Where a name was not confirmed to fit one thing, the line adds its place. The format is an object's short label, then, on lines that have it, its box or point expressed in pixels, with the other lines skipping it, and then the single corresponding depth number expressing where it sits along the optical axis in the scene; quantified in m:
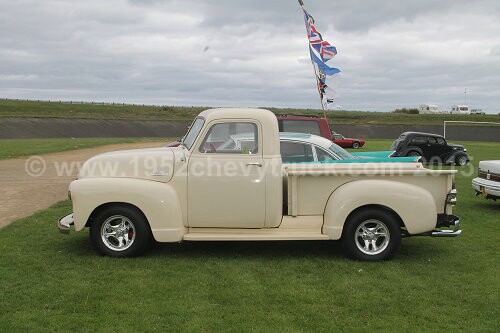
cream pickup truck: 6.77
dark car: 24.77
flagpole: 17.39
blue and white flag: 17.88
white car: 10.41
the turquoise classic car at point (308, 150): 9.77
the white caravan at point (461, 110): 93.19
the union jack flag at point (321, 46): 18.02
